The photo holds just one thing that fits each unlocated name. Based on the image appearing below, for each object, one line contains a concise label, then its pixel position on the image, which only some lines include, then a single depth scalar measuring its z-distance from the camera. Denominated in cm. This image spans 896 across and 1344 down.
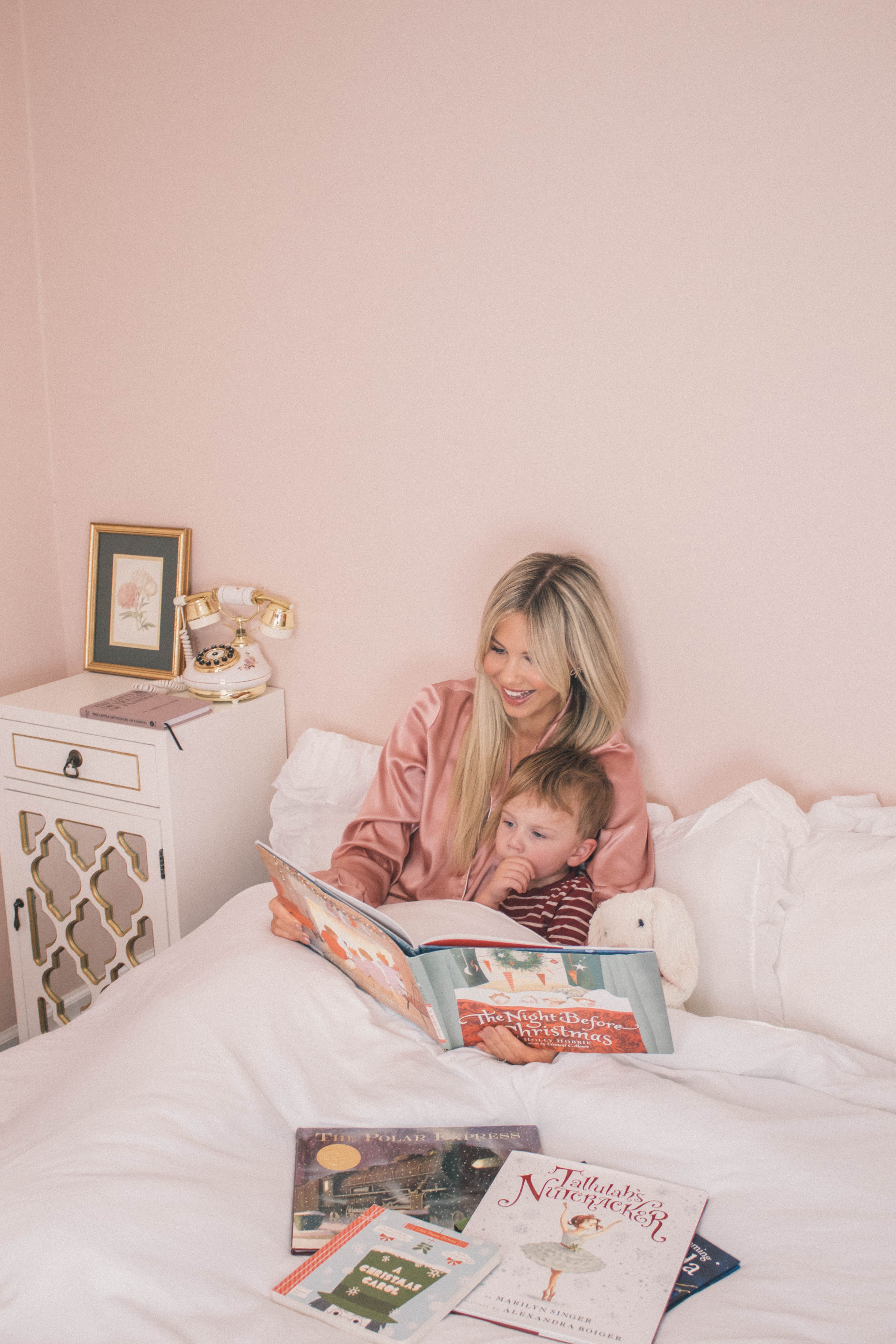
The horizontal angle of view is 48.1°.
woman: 152
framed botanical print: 210
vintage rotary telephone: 194
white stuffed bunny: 129
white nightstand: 180
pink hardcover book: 176
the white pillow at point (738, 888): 137
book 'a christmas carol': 85
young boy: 145
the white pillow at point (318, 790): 183
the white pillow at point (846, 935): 126
